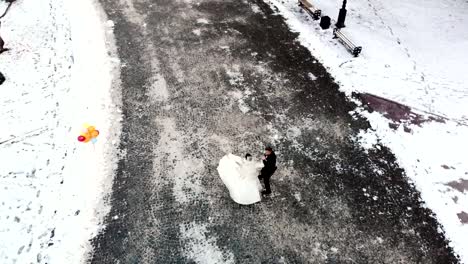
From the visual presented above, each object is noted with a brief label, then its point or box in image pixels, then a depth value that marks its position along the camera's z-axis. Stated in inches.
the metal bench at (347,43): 498.0
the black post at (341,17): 532.0
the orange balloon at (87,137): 390.9
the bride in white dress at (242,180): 325.7
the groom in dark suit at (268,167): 319.6
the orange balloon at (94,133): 392.8
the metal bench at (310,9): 562.6
